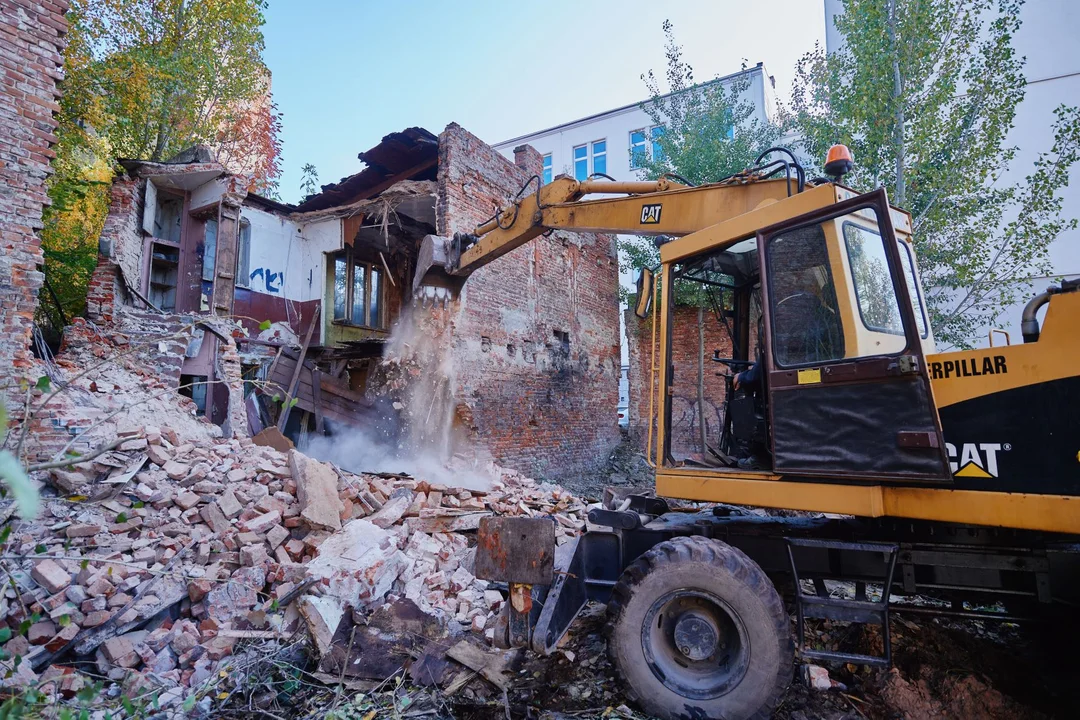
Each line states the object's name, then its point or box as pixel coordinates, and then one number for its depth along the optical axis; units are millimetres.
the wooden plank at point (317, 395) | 10477
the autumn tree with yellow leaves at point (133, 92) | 12116
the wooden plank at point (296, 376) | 9612
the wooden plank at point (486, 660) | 3742
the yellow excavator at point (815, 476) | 2859
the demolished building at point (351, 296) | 9359
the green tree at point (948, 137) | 9609
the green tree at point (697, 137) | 14578
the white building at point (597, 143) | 24594
